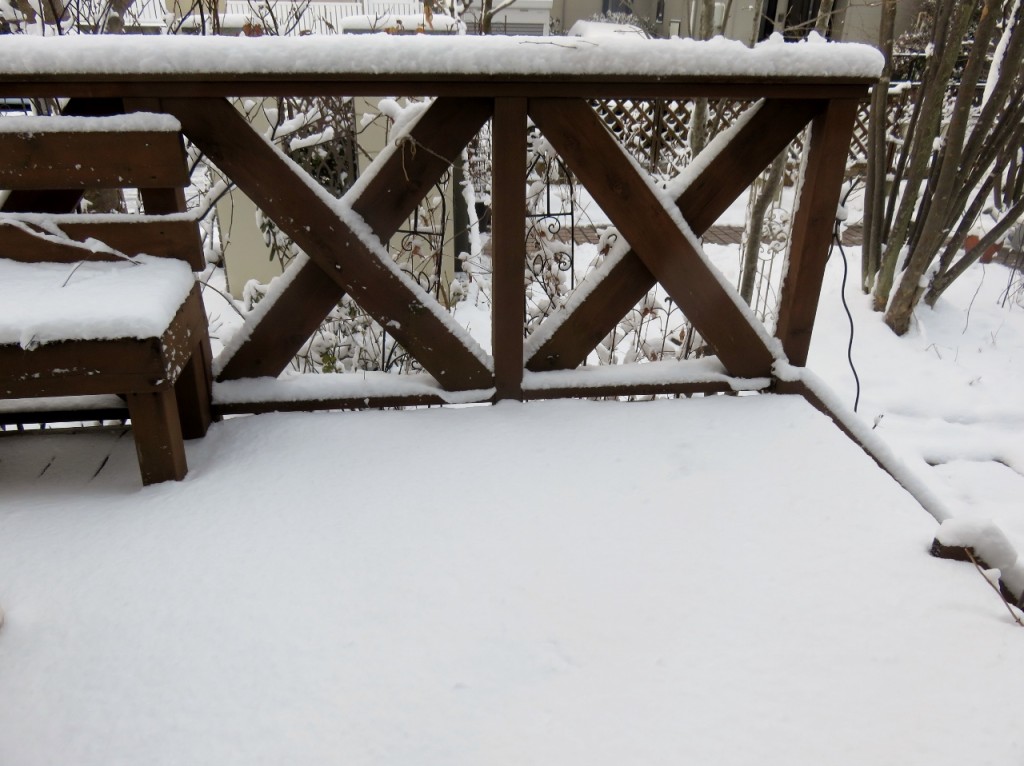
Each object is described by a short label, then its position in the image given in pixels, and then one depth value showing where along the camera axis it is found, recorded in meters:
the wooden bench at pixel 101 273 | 1.54
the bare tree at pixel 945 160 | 4.08
